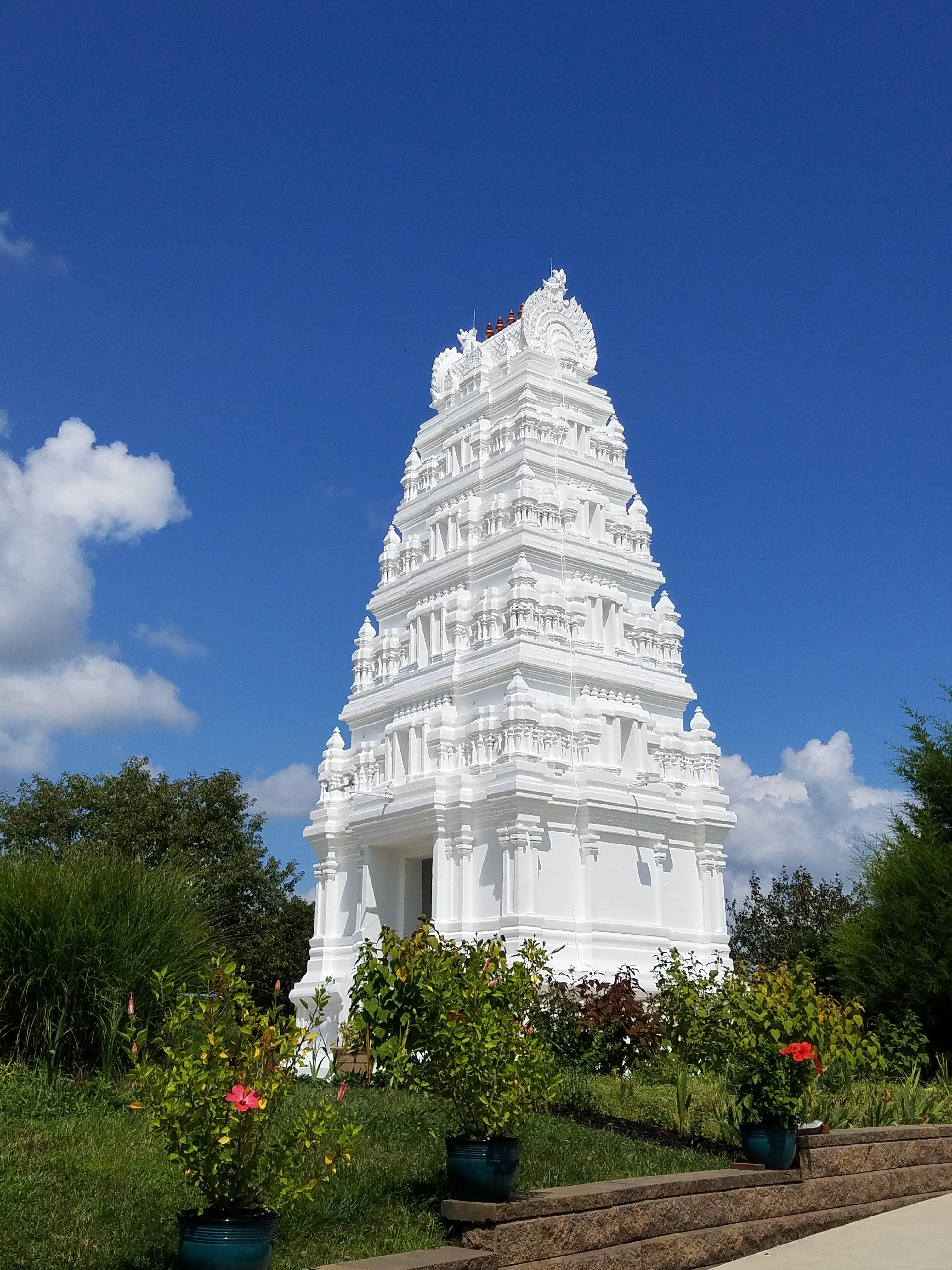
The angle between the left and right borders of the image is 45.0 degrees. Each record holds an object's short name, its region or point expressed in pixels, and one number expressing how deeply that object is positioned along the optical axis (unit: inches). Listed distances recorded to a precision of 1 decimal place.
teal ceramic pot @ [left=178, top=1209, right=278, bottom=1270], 223.5
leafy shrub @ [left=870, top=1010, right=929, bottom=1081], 613.6
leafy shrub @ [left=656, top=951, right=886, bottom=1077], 417.1
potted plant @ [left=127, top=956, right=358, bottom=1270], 227.1
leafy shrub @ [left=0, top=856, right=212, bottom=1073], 390.0
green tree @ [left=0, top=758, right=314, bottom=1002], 1359.5
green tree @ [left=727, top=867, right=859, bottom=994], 1433.3
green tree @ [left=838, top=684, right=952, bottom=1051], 674.8
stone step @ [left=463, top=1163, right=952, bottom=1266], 280.4
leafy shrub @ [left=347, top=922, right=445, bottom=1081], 417.7
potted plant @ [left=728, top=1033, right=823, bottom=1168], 389.4
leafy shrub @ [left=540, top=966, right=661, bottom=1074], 619.5
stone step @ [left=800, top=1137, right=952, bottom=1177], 400.8
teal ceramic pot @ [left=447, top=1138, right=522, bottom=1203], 293.0
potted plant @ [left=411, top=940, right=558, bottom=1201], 295.7
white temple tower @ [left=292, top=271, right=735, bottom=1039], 949.2
